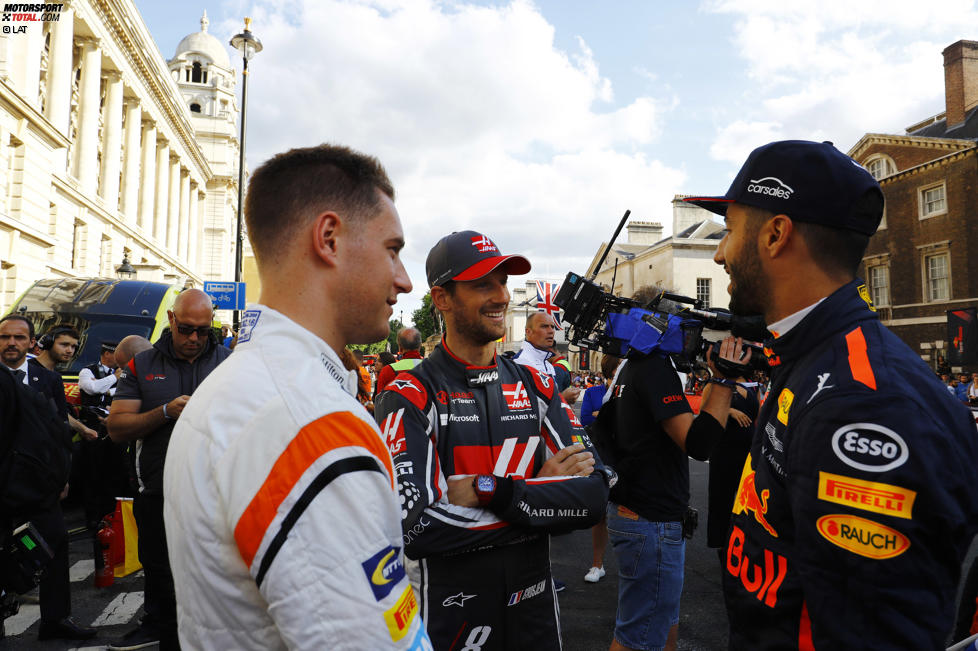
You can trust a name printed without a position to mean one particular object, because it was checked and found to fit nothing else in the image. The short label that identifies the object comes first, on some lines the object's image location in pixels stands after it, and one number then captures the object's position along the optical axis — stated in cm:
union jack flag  893
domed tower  6481
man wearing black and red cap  231
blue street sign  1684
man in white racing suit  102
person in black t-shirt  327
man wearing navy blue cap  131
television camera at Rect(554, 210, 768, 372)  327
